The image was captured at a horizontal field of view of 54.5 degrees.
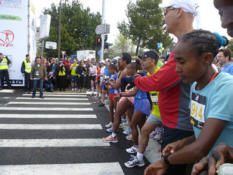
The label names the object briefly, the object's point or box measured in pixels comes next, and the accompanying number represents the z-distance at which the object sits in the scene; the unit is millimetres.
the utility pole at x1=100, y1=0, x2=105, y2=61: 13602
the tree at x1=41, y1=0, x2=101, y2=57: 39966
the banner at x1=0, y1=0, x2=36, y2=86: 12008
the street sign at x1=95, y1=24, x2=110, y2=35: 12673
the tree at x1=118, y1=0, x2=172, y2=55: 33938
